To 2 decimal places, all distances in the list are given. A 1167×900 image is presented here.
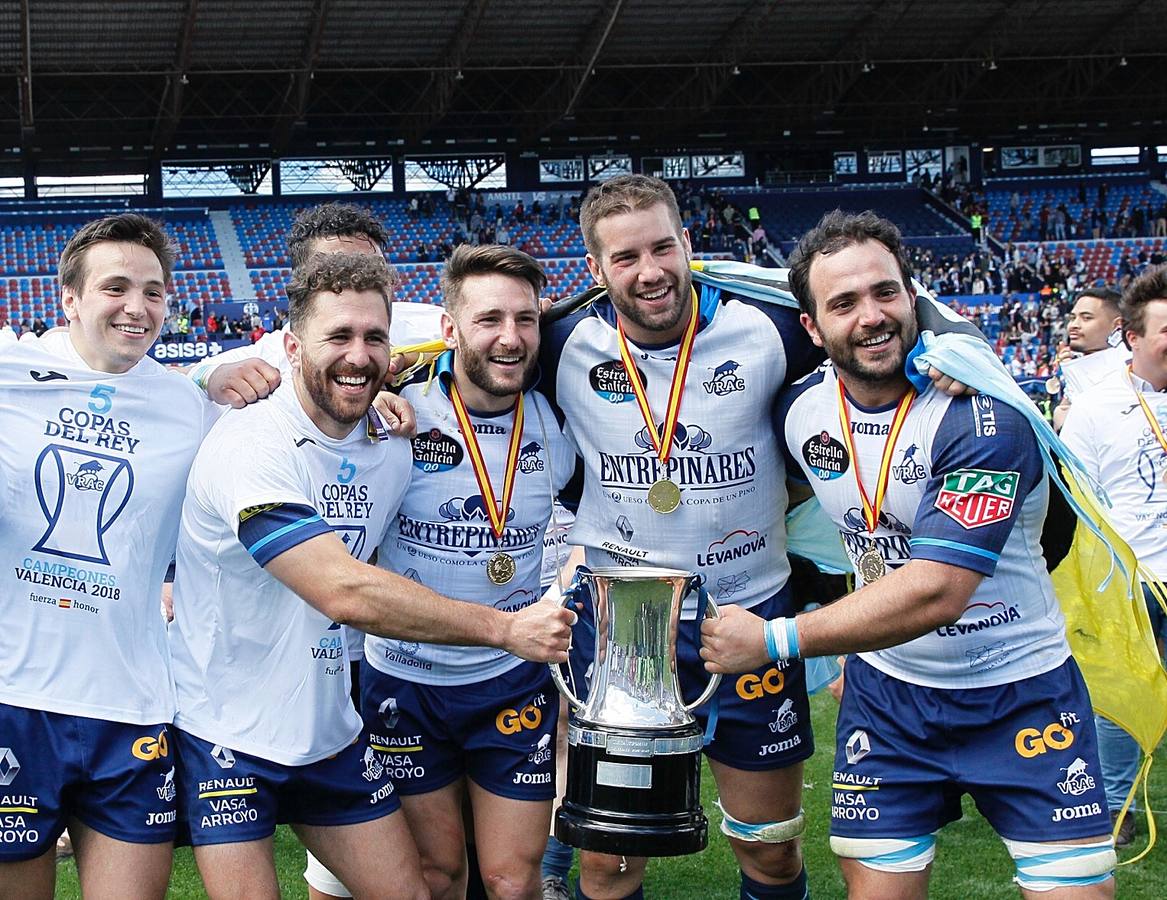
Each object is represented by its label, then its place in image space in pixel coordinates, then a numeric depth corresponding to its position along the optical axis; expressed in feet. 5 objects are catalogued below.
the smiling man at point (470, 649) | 13.04
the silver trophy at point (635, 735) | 10.96
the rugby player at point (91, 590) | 11.08
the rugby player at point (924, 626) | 10.85
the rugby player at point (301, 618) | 10.87
